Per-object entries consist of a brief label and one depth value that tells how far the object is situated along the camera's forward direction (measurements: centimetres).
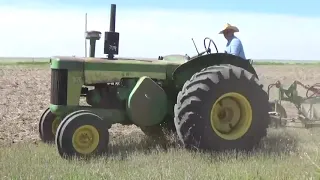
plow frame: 930
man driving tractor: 828
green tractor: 694
